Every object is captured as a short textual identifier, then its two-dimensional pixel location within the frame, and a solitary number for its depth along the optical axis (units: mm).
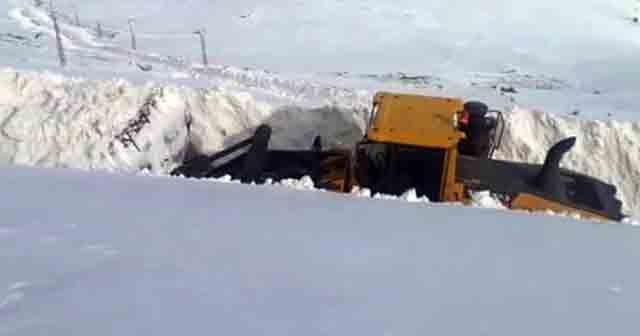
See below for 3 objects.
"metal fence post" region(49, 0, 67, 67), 13594
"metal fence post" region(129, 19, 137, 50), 18289
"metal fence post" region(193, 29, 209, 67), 16062
